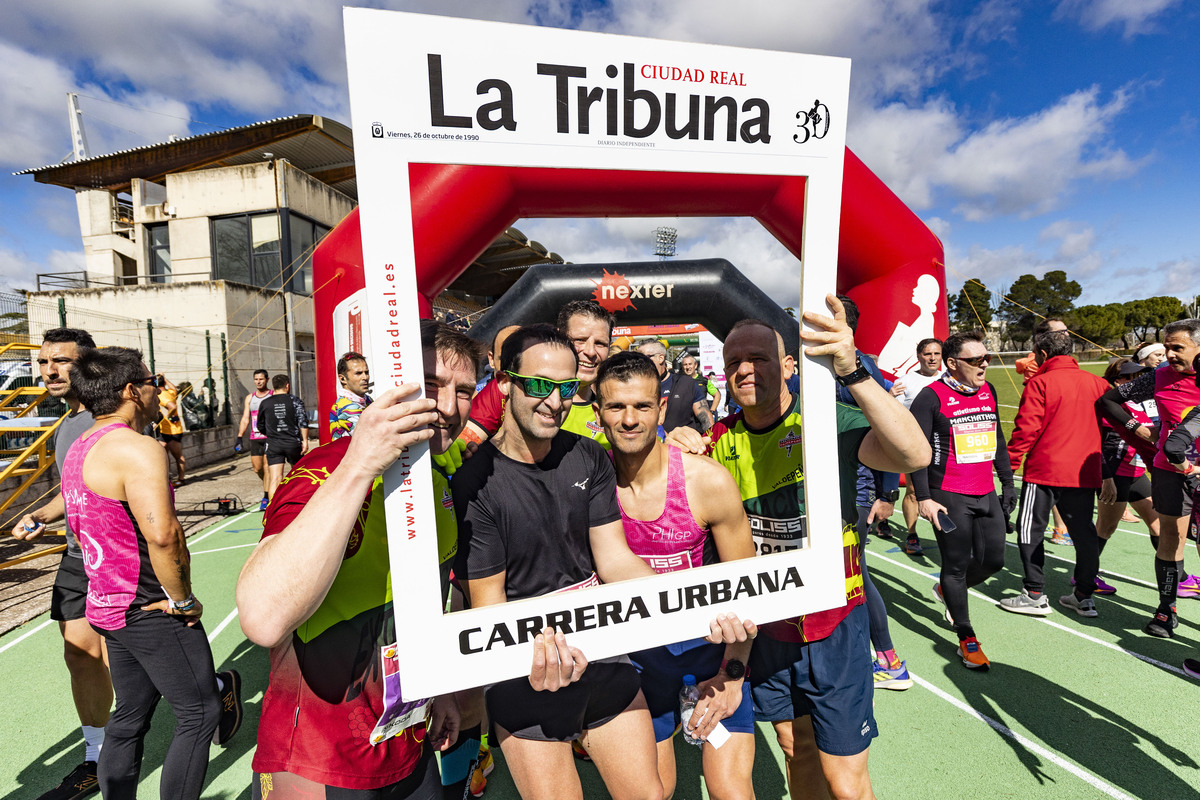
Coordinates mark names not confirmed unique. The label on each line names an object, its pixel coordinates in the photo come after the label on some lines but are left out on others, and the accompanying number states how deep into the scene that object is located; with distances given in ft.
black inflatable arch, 19.98
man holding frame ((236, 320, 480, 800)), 4.73
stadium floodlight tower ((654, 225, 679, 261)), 120.06
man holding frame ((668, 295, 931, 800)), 6.81
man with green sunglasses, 5.66
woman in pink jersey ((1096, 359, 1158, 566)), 14.51
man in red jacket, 14.10
